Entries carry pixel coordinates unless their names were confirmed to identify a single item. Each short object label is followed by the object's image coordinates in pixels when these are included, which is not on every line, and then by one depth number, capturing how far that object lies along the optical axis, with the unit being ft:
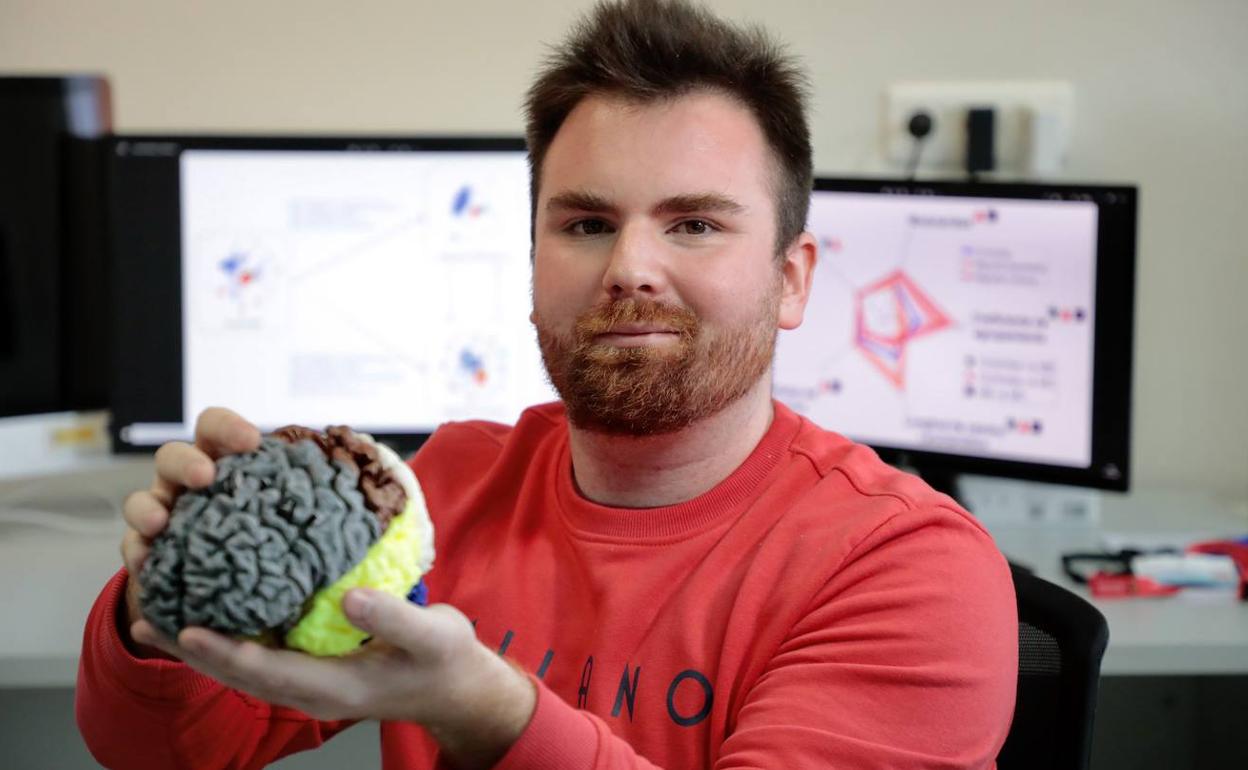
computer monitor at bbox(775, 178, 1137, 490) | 5.57
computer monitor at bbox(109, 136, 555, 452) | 6.04
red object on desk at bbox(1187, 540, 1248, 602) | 5.31
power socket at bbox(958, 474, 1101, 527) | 6.19
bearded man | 2.95
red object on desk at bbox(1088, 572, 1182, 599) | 5.16
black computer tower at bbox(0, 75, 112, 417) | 5.87
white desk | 4.60
